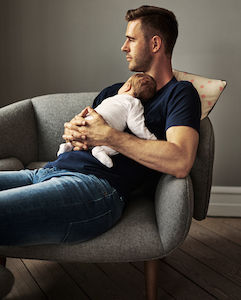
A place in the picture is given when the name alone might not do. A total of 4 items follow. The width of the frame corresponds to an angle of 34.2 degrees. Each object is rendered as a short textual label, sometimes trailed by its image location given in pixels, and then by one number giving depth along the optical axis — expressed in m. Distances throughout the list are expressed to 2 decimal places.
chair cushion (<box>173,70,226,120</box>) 1.79
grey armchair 1.35
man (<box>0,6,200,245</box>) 1.29
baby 1.52
